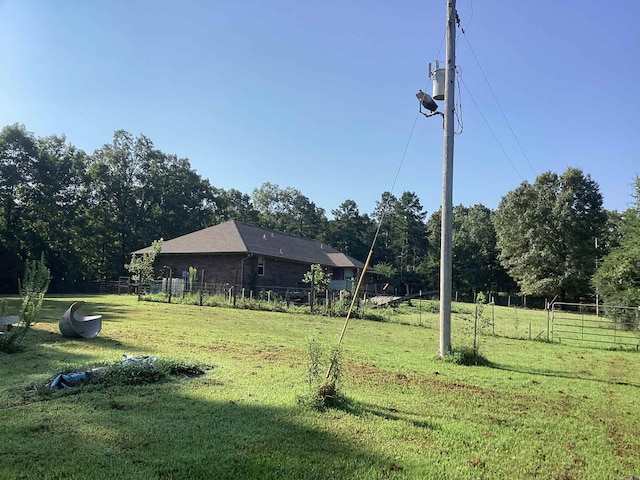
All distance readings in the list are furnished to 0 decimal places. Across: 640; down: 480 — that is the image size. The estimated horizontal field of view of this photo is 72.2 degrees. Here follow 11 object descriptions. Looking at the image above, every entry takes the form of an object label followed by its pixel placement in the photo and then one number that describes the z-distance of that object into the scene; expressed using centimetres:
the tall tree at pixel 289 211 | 7038
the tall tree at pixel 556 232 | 4394
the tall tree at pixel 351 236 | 6712
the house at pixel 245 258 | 3052
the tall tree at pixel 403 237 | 6612
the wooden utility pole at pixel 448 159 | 1032
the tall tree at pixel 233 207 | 5700
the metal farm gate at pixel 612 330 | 1569
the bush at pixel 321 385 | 533
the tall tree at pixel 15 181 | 3547
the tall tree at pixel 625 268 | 2375
